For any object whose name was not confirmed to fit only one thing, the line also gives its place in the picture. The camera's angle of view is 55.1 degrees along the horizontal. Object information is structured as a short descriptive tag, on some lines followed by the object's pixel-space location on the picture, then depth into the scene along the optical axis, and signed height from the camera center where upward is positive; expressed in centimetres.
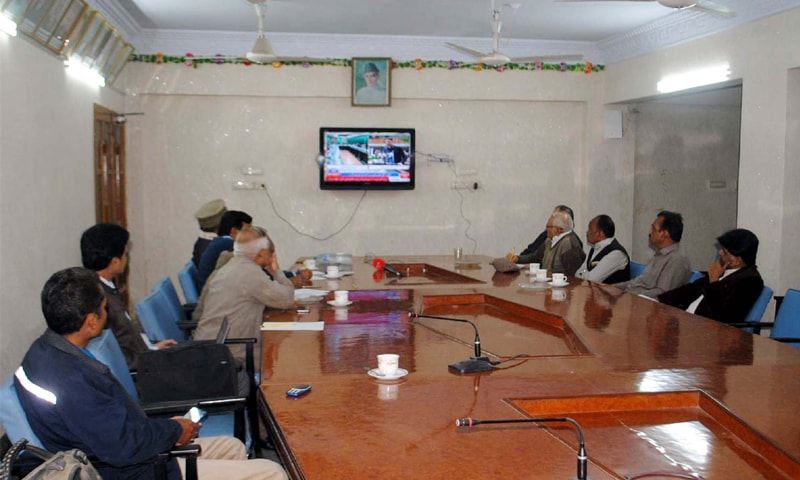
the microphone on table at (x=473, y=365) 251 -59
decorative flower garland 752 +125
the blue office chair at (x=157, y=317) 360 -65
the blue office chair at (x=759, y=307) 424 -64
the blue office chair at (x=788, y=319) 397 -67
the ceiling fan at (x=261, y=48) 586 +105
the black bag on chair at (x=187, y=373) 284 -71
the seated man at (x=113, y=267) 315 -35
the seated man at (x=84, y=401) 213 -61
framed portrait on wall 772 +105
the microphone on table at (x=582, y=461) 155 -55
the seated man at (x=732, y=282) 424 -51
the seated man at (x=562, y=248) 547 -42
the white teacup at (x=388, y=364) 240 -56
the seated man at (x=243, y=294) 372 -53
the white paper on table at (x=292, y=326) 331 -61
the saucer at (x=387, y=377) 239 -59
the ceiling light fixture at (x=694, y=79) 617 +95
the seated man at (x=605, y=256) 534 -47
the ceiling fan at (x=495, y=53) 577 +103
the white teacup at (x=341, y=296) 384 -55
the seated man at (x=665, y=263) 489 -47
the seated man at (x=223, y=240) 496 -36
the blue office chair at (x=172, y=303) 407 -66
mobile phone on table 223 -60
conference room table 178 -61
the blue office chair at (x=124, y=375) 262 -69
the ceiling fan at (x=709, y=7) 424 +110
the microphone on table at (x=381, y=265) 559 -57
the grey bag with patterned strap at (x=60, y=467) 154 -59
